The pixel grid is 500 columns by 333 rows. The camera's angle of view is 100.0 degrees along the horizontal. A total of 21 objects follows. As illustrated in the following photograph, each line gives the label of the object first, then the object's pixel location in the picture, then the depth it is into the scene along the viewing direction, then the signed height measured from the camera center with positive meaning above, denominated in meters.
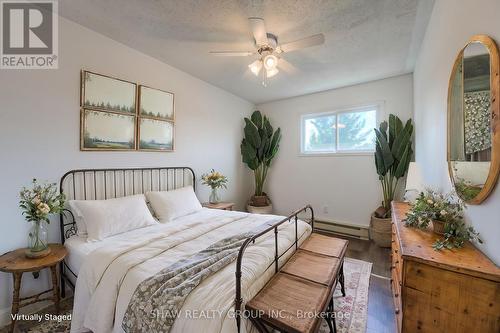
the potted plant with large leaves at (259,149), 4.39 +0.35
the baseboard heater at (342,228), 3.67 -1.16
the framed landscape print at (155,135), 2.75 +0.42
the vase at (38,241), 1.70 -0.63
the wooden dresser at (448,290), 0.91 -0.59
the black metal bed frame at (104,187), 2.00 -0.26
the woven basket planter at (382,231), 3.15 -0.99
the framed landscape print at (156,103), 2.73 +0.85
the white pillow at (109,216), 1.93 -0.50
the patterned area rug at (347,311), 1.69 -1.31
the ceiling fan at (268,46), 1.87 +1.17
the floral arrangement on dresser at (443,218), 1.20 -0.35
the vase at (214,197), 3.55 -0.54
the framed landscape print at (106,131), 2.23 +0.39
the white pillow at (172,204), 2.52 -0.49
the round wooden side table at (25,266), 1.54 -0.76
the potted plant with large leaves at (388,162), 3.12 +0.06
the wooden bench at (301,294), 1.05 -0.77
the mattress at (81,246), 1.75 -0.70
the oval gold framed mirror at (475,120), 0.99 +0.25
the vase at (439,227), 1.36 -0.40
